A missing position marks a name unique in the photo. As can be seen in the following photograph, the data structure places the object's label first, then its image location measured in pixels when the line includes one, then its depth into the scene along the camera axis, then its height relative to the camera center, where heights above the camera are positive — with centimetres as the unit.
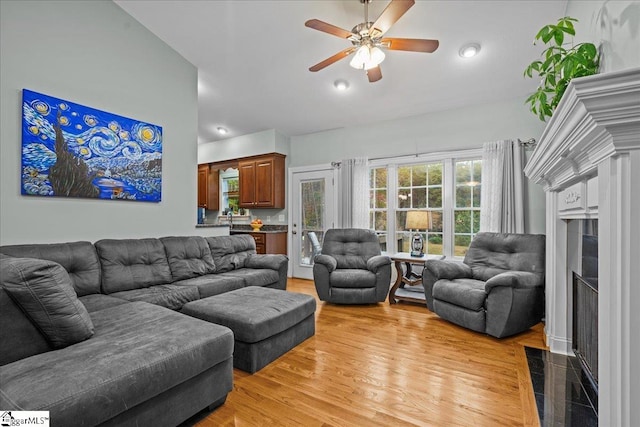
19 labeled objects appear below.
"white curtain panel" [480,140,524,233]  358 +38
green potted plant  166 +91
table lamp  376 -7
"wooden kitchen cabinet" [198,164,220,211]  640 +62
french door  523 +9
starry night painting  257 +63
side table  371 -86
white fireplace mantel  103 +2
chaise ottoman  214 -79
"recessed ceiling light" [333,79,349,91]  397 +181
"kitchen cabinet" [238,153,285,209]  546 +68
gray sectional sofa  116 -66
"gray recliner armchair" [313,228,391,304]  368 -76
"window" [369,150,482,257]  410 +27
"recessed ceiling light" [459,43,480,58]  311 +181
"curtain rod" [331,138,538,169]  357 +93
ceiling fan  222 +148
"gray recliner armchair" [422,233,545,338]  269 -68
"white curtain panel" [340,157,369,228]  475 +39
